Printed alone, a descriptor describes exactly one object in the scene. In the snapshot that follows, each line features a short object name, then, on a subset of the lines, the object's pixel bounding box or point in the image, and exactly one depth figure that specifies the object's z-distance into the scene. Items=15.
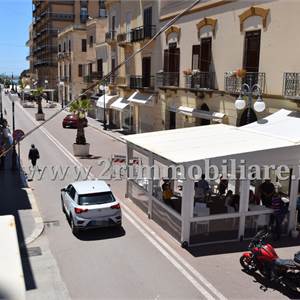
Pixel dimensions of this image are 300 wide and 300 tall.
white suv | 13.05
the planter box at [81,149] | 26.33
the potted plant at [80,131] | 26.33
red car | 41.62
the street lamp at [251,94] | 16.18
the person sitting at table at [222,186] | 16.44
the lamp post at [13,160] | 22.33
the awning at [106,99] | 40.56
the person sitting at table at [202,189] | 14.76
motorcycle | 9.79
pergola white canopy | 12.30
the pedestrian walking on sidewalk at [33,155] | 22.23
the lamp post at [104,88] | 39.56
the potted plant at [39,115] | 47.22
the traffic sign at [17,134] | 18.69
